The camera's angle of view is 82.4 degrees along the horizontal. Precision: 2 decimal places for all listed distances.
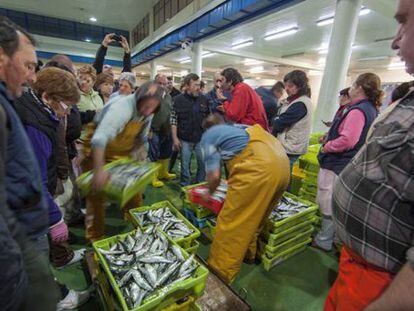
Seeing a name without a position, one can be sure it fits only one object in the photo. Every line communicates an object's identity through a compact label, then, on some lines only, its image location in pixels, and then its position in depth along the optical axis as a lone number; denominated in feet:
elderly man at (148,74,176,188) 15.37
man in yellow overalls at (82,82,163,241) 5.95
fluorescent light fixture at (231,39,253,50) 32.12
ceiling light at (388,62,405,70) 42.06
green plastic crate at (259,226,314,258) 8.44
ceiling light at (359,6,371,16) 18.02
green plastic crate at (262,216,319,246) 8.27
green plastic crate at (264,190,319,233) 8.13
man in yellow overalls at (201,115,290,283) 6.81
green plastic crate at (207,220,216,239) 9.45
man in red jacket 11.43
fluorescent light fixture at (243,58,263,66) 48.59
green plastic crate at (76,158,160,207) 5.59
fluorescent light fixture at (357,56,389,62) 38.45
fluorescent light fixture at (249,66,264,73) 56.26
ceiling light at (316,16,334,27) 21.37
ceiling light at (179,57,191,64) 46.95
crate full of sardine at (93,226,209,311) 5.08
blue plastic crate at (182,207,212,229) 10.07
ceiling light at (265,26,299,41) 25.64
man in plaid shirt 2.51
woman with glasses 5.04
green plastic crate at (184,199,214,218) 10.03
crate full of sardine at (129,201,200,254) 7.88
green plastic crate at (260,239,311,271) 8.48
